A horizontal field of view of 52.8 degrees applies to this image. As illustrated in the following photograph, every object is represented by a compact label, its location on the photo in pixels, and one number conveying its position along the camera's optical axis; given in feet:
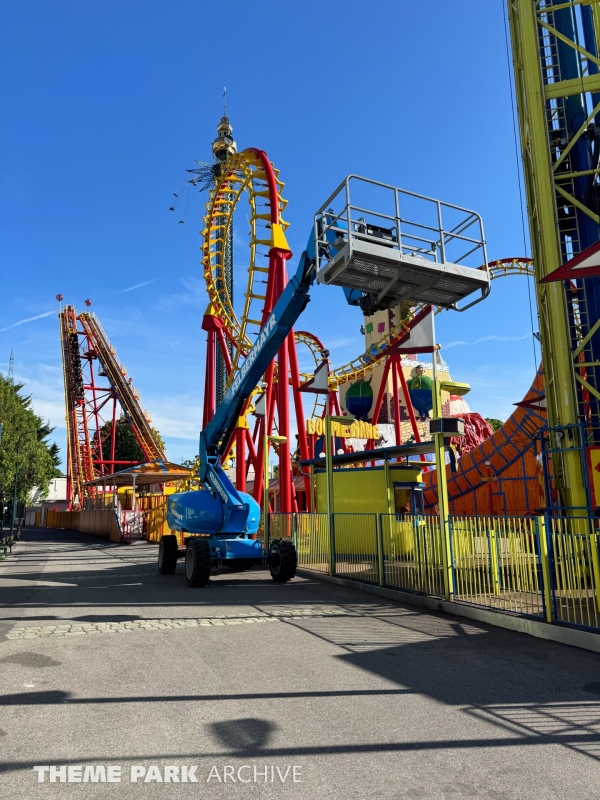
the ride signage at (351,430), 61.77
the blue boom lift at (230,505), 38.40
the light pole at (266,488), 52.44
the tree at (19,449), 99.93
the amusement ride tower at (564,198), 37.09
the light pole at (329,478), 42.63
